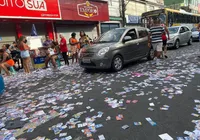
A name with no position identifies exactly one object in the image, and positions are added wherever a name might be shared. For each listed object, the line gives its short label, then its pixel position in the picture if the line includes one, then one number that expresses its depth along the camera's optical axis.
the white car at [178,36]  13.35
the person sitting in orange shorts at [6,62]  8.69
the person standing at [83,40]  11.57
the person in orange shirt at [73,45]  10.92
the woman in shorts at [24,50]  8.88
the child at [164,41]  9.69
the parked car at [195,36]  18.21
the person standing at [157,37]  9.12
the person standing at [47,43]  10.71
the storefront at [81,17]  16.06
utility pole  23.23
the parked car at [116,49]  7.14
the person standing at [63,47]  10.38
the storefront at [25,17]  11.66
